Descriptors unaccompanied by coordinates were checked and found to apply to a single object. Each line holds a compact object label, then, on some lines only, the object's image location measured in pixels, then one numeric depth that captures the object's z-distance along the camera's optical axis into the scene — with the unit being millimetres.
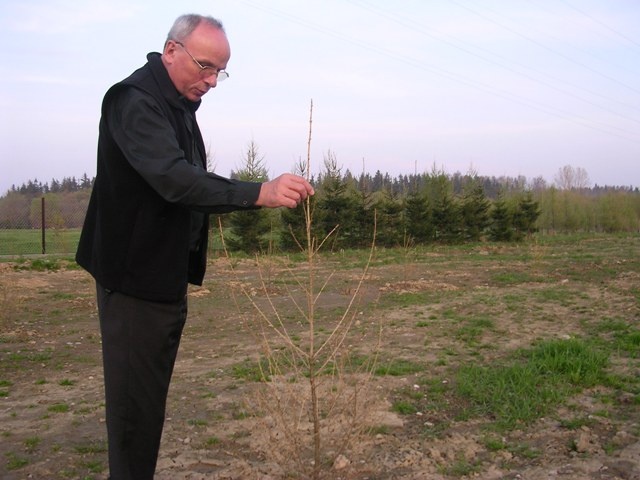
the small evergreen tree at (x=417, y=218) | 24875
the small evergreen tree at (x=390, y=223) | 24156
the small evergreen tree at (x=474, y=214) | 26547
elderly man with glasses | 1689
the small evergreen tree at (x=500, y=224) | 27500
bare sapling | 2728
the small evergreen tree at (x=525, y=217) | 28344
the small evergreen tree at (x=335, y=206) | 22562
